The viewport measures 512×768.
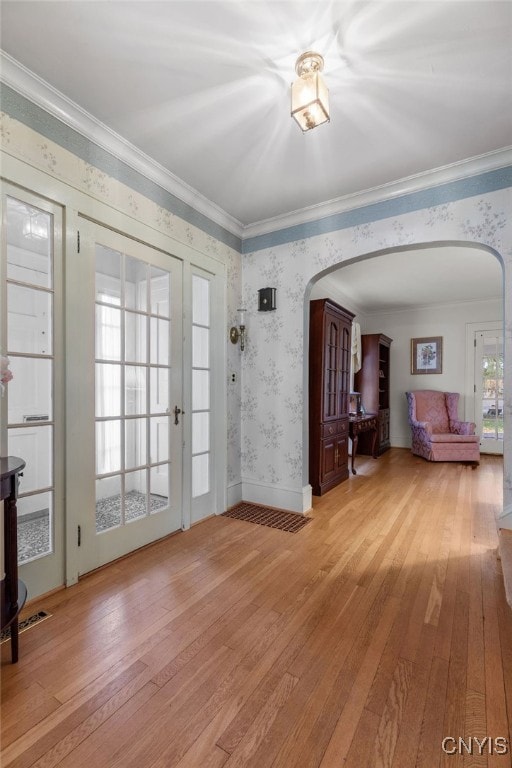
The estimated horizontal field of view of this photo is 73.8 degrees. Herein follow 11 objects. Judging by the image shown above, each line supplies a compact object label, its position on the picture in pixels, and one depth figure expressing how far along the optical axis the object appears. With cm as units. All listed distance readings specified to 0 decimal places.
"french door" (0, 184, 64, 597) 182
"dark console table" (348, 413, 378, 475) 454
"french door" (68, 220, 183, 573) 201
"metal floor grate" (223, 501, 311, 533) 283
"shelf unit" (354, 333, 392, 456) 583
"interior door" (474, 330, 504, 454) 578
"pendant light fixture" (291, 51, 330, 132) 147
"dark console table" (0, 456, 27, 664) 138
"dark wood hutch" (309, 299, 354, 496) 366
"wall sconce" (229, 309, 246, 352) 323
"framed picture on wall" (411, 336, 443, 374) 627
